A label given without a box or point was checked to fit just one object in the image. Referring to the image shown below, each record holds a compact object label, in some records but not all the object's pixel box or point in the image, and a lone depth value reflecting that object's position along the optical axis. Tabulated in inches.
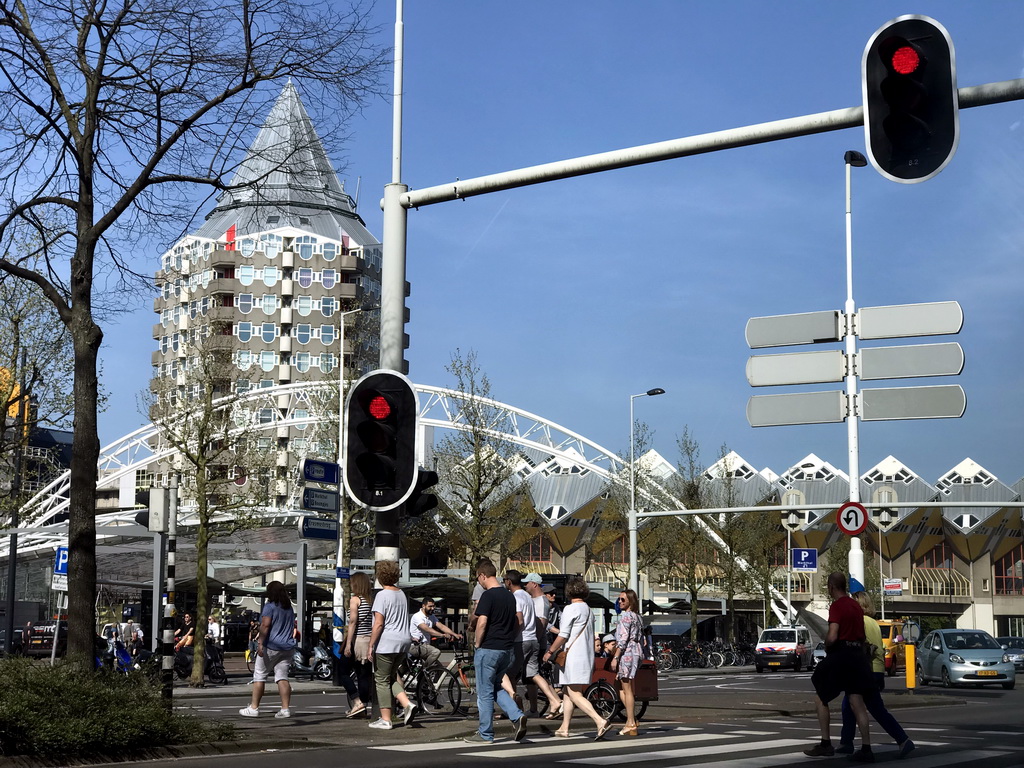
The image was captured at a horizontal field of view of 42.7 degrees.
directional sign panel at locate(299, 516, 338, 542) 870.4
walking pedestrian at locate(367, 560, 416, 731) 532.7
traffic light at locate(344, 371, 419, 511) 459.5
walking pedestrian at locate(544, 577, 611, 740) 526.6
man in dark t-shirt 498.3
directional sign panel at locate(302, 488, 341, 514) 871.7
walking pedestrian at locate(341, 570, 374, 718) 608.4
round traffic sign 856.3
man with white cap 628.1
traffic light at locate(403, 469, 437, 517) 473.7
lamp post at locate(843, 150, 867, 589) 882.8
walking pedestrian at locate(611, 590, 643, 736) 567.2
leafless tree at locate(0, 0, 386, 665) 563.8
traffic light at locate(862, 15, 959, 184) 328.8
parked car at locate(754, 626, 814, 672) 1800.0
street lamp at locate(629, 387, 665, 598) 1939.0
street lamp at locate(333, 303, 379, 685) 1220.2
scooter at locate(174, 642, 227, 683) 1284.4
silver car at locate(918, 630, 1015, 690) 1178.6
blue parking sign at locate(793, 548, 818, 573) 1510.6
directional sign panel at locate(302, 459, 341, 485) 731.6
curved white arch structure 2551.7
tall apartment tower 4362.7
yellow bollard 973.8
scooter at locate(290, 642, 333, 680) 1321.4
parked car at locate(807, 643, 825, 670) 1840.6
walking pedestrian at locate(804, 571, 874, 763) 452.4
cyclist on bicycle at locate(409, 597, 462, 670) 671.8
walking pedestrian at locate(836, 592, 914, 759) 452.8
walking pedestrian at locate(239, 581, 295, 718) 618.8
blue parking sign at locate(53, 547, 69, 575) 1031.1
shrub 402.9
